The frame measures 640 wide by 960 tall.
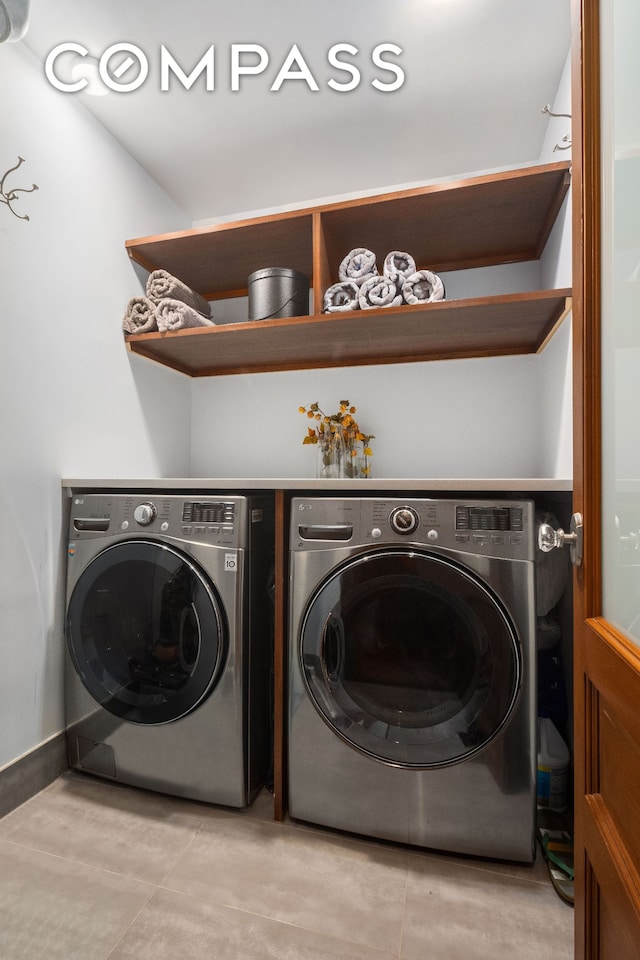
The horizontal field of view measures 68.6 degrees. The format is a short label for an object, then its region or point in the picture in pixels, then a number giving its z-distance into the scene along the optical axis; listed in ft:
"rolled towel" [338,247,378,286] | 5.98
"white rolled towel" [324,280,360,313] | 5.96
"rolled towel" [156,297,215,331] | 6.38
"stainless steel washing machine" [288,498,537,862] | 4.15
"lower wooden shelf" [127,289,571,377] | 5.62
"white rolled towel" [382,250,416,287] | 5.84
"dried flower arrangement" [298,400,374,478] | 6.71
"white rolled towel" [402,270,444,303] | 5.68
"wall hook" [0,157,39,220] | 4.85
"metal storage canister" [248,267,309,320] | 6.27
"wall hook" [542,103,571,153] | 5.06
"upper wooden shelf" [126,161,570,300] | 5.67
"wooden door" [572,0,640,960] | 2.19
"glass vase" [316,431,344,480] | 6.70
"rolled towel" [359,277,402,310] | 5.73
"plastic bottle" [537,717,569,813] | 4.73
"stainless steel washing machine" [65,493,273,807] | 4.83
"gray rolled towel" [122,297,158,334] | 6.53
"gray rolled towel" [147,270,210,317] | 6.50
